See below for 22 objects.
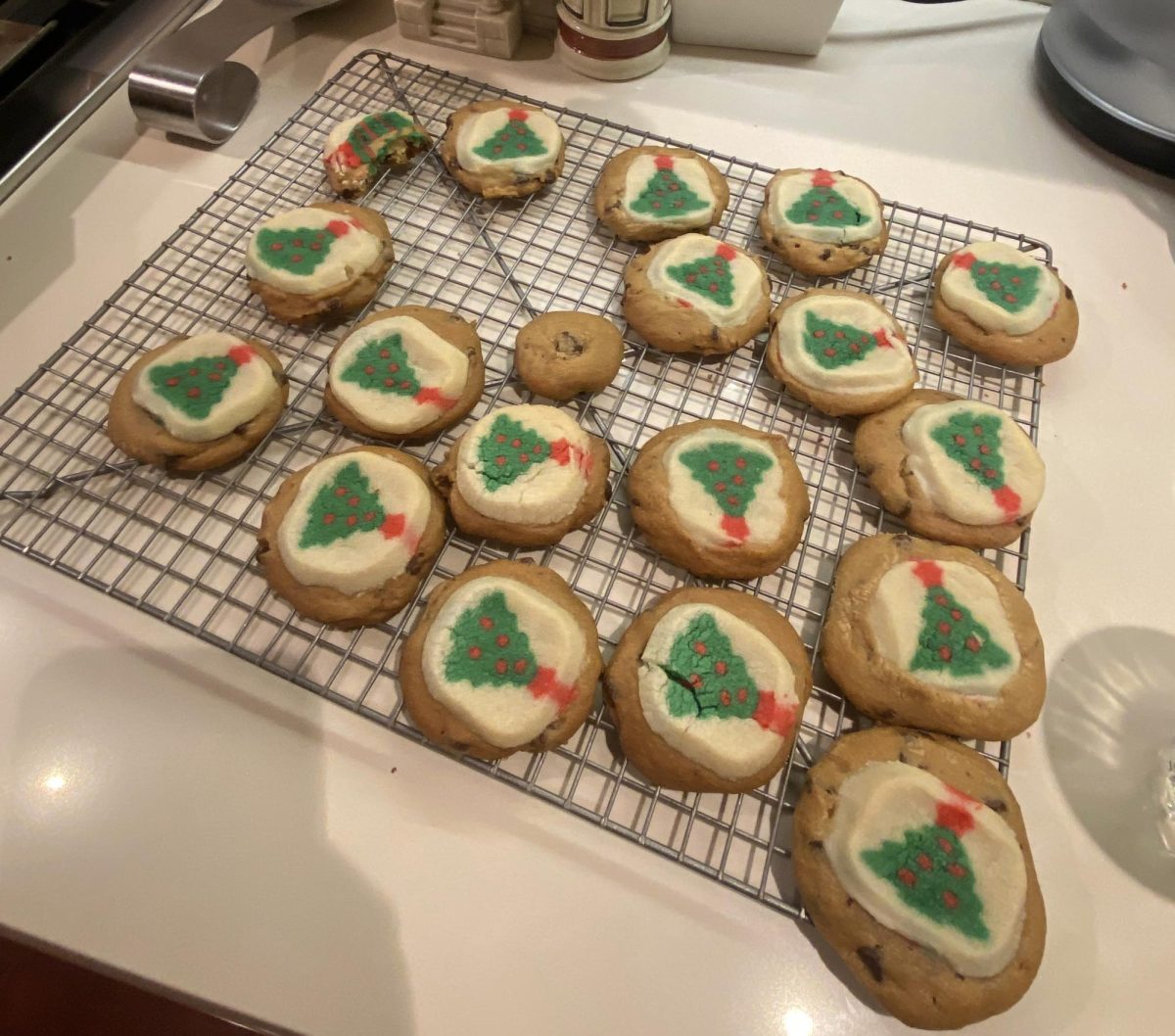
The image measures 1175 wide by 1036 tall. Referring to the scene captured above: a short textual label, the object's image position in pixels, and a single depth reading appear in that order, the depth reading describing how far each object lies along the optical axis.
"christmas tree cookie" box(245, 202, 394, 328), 0.42
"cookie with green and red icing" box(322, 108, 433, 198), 0.46
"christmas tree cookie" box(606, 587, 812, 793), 0.32
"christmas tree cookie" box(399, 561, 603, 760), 0.33
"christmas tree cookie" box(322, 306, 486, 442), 0.39
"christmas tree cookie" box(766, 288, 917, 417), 0.40
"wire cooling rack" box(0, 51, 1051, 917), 0.34
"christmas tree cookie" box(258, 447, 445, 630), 0.35
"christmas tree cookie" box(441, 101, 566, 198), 0.46
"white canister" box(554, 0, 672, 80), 0.50
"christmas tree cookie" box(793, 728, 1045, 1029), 0.29
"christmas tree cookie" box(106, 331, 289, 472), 0.38
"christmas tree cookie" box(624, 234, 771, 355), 0.41
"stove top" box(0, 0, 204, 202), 0.43
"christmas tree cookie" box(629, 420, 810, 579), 0.36
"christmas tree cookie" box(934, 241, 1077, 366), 0.41
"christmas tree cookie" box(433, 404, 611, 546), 0.36
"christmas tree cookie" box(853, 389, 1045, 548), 0.37
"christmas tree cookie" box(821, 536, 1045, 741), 0.33
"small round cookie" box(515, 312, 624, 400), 0.40
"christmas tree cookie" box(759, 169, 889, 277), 0.44
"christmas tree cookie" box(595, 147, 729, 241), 0.45
